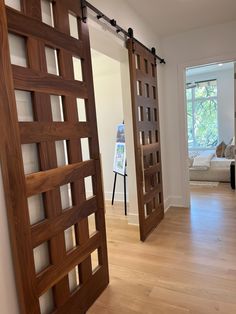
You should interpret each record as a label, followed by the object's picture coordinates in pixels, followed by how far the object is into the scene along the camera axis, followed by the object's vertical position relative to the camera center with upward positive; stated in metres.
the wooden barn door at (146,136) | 2.75 -0.12
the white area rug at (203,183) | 5.20 -1.32
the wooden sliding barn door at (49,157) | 1.24 -0.14
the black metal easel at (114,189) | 4.29 -1.08
